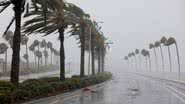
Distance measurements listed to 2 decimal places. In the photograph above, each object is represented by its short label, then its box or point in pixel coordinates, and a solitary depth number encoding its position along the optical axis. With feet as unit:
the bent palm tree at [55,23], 119.35
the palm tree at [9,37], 397.19
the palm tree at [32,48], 545.03
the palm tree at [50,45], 606.30
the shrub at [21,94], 75.63
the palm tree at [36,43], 524.52
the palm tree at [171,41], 403.52
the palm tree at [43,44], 568.24
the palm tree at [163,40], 443.12
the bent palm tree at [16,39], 92.79
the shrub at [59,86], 110.01
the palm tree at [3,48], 378.53
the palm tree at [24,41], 405.80
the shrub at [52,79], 130.95
